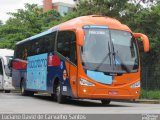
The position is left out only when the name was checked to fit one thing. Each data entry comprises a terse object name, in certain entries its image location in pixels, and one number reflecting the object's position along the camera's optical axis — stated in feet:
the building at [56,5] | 328.29
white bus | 115.75
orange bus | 63.00
